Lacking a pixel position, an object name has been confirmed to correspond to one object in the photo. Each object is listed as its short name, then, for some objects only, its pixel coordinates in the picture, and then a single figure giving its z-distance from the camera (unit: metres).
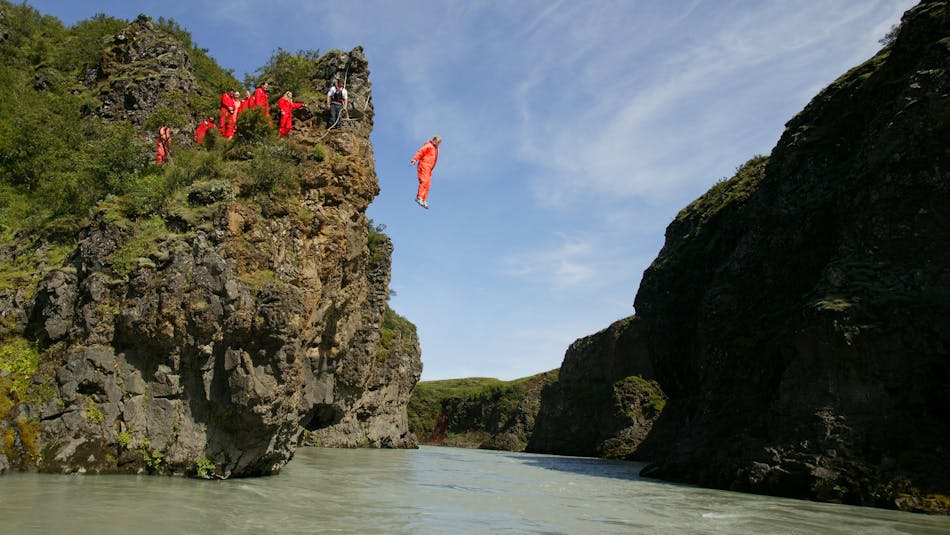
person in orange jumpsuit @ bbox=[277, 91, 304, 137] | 16.98
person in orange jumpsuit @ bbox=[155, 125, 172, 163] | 16.75
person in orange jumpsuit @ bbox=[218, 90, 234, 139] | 16.89
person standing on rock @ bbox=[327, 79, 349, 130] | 17.32
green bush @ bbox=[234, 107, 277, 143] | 16.31
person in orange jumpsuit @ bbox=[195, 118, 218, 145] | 17.02
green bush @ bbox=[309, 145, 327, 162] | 16.41
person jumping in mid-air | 15.92
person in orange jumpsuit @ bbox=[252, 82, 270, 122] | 16.94
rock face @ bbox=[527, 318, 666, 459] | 48.78
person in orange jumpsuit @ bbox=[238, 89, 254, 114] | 16.72
